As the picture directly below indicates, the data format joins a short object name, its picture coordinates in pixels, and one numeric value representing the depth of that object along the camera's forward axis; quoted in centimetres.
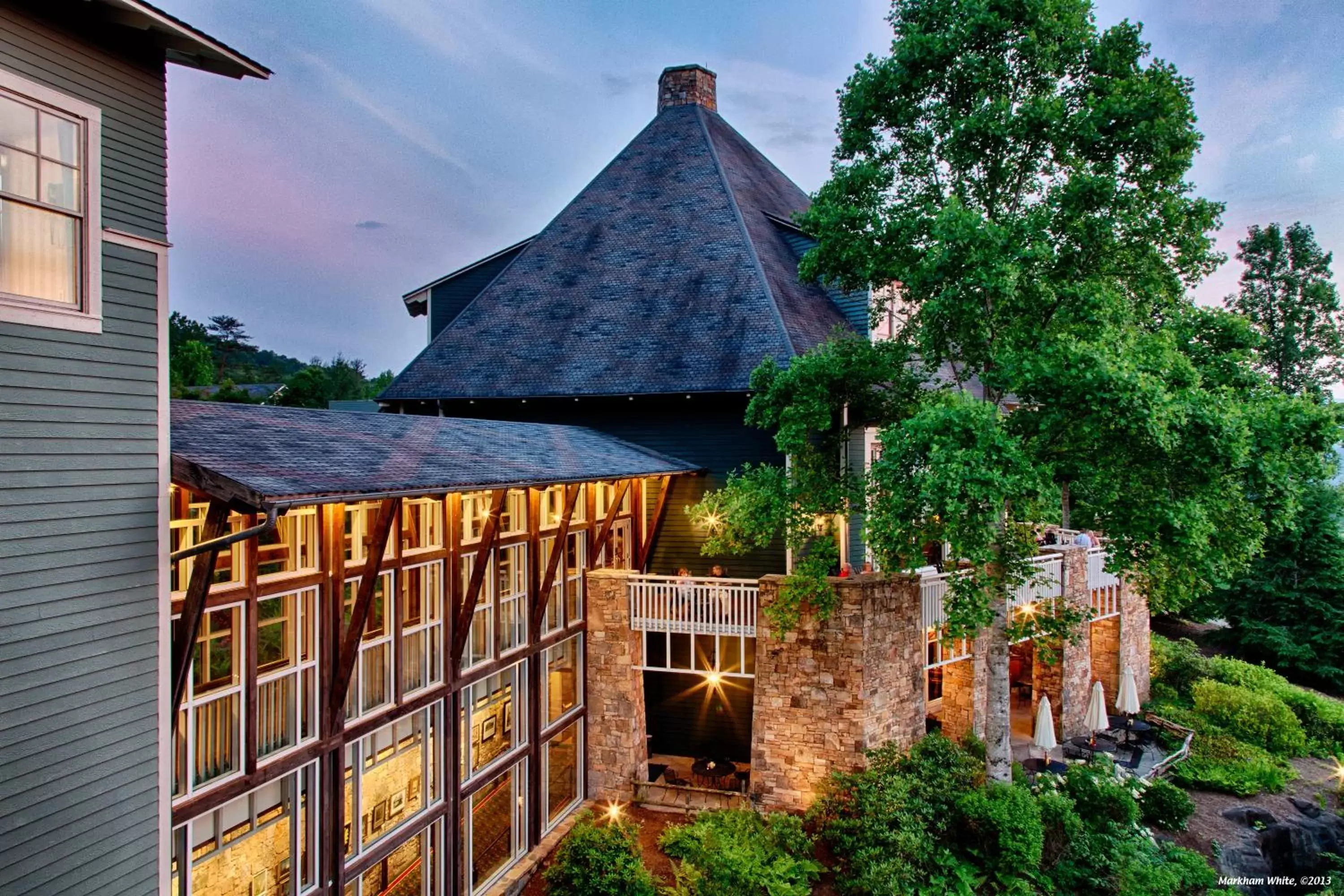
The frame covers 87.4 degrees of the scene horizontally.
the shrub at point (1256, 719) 1638
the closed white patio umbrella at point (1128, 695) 1555
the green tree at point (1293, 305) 2534
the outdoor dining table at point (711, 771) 1329
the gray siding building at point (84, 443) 473
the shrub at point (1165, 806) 1282
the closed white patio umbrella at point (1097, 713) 1481
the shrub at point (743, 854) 987
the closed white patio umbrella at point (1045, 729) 1381
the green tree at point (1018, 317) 927
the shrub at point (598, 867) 948
